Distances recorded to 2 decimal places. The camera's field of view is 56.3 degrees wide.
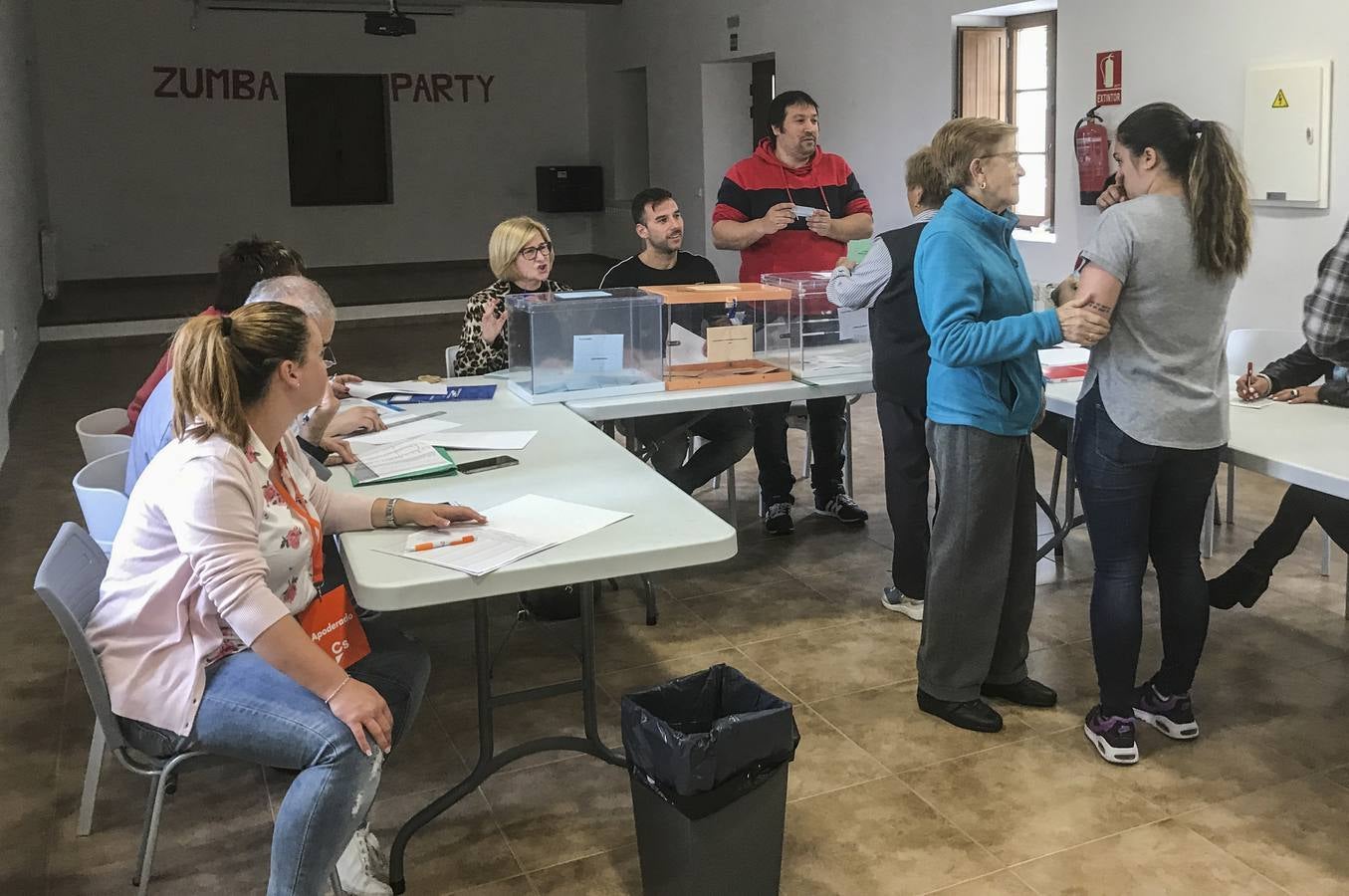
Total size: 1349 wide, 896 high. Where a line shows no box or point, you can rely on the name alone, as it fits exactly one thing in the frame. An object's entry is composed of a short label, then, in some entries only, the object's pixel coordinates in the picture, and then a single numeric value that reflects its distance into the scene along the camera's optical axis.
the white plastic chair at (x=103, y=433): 3.35
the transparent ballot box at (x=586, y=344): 3.73
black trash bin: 2.16
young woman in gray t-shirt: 2.64
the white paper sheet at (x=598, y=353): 3.76
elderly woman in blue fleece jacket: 2.81
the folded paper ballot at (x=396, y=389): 3.82
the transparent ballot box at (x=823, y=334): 4.04
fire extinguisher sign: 6.55
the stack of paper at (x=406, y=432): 3.19
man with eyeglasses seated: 2.66
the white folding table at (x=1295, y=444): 2.67
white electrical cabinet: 5.41
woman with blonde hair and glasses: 4.11
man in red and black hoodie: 4.74
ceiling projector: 11.21
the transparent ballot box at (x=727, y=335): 3.92
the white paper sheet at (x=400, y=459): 2.88
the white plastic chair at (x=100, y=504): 2.75
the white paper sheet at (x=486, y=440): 3.13
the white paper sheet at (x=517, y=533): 2.26
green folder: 2.82
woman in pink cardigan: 2.01
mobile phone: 2.92
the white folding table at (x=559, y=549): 2.21
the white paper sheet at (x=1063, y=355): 3.91
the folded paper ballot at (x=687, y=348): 3.96
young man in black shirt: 4.36
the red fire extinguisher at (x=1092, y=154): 6.63
